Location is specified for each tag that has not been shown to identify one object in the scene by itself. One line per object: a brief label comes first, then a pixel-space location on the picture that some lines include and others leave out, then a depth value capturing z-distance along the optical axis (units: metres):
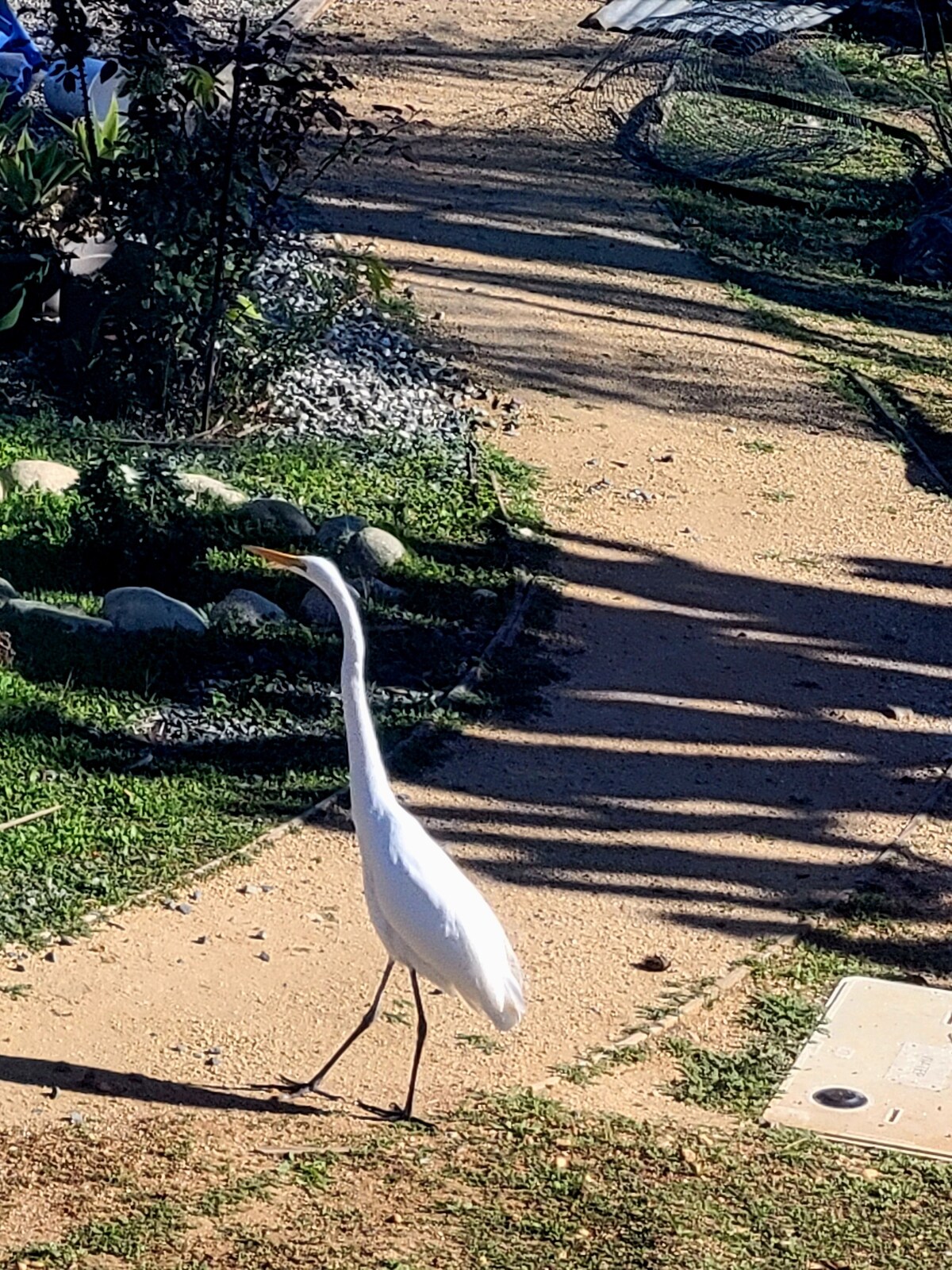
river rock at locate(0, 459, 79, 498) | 8.47
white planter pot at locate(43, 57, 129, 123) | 12.27
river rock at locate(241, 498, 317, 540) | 8.27
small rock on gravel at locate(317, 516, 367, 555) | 8.21
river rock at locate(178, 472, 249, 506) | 8.41
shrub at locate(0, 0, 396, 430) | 8.96
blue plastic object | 13.84
